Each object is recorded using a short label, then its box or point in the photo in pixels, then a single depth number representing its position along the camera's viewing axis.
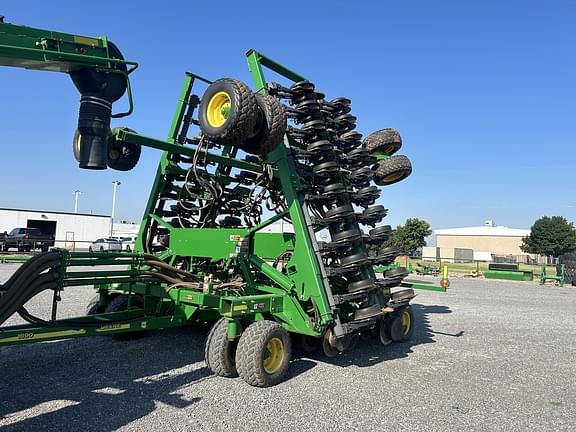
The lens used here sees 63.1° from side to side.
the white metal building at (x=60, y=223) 45.44
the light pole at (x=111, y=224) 50.47
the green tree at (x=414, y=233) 60.88
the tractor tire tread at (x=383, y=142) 8.04
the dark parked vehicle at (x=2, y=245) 30.59
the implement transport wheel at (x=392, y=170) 7.53
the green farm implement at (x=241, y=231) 4.94
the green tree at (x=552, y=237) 63.06
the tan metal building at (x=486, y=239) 89.81
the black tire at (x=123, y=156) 6.98
